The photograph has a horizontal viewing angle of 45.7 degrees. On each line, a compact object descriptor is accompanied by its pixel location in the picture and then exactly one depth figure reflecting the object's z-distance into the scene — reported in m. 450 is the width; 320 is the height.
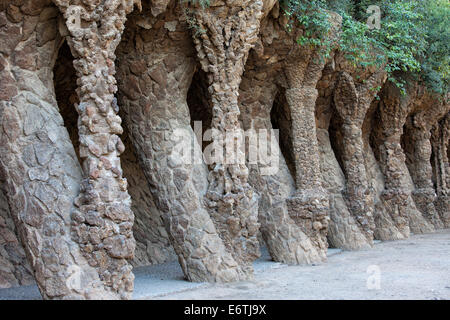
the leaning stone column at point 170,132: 6.61
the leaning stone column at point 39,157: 4.75
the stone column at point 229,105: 6.74
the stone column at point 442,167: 15.60
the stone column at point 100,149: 4.86
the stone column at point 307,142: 8.81
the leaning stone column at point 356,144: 10.79
